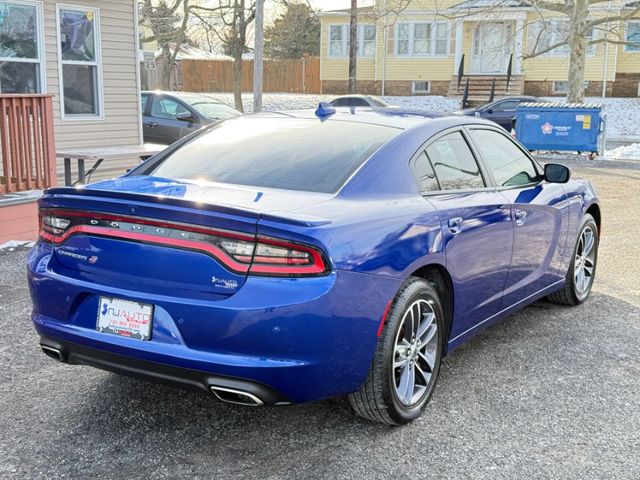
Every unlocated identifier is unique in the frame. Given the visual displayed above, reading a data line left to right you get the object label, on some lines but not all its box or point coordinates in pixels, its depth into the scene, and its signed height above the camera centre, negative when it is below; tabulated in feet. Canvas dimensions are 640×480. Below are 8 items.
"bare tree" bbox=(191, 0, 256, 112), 94.17 +9.47
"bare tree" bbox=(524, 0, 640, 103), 74.02 +6.71
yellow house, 109.29 +6.98
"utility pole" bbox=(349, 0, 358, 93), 93.71 +6.10
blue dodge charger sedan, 10.02 -2.41
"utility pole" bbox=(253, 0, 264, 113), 52.02 +2.69
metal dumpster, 58.49 -1.98
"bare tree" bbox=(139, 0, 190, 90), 99.14 +9.49
